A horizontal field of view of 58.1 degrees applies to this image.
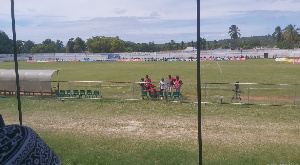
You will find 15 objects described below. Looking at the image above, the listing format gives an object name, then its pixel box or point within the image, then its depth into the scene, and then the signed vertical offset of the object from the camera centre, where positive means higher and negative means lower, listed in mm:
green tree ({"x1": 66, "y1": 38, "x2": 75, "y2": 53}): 142125 +9639
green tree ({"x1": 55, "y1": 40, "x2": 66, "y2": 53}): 149775 +8952
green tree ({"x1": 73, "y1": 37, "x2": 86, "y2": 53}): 142750 +10124
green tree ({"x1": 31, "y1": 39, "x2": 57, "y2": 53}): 122125 +7055
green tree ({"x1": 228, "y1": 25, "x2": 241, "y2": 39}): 144375 +16965
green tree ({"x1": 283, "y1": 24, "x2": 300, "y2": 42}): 123444 +13079
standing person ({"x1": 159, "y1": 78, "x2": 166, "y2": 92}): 18589 -1490
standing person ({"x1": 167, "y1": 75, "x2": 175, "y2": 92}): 18880 -1342
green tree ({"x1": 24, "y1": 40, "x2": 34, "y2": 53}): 141125 +10450
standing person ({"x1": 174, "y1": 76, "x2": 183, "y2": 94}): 18533 -1425
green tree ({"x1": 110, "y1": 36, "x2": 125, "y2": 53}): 120550 +8391
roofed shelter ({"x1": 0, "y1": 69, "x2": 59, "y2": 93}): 20031 -1210
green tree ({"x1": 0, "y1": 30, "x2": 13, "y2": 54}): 87375 +6545
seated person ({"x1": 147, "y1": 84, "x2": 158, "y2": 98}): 18008 -1835
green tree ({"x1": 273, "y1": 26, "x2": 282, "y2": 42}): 141625 +15423
